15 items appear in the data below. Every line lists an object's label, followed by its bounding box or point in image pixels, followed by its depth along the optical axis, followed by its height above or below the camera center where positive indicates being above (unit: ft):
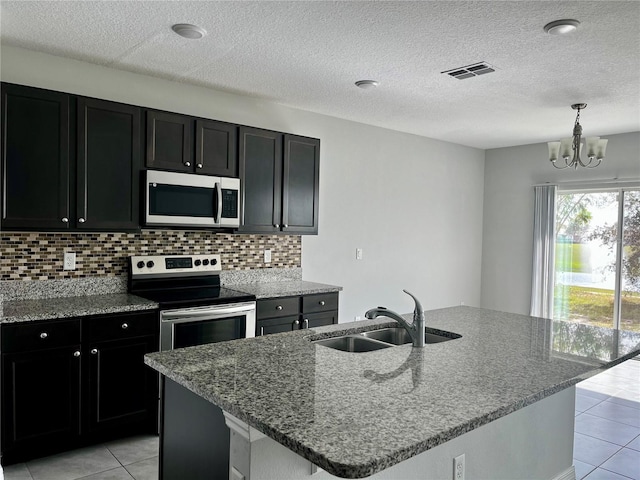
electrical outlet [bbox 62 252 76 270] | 10.68 -0.86
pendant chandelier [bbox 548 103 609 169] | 13.23 +2.37
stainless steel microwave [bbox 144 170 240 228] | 10.76 +0.56
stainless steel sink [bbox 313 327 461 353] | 7.69 -1.82
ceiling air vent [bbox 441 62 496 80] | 10.65 +3.57
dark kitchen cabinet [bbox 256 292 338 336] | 11.71 -2.18
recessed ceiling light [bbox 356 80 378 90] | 11.87 +3.54
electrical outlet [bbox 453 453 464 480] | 6.27 -3.08
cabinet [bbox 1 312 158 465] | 8.59 -3.05
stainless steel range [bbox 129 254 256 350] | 10.21 -1.62
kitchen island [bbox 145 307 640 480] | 3.99 -1.67
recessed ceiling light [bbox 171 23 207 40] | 8.77 +3.55
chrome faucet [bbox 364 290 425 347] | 6.98 -1.41
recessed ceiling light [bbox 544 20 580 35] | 8.30 +3.54
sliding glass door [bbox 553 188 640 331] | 17.63 -0.99
